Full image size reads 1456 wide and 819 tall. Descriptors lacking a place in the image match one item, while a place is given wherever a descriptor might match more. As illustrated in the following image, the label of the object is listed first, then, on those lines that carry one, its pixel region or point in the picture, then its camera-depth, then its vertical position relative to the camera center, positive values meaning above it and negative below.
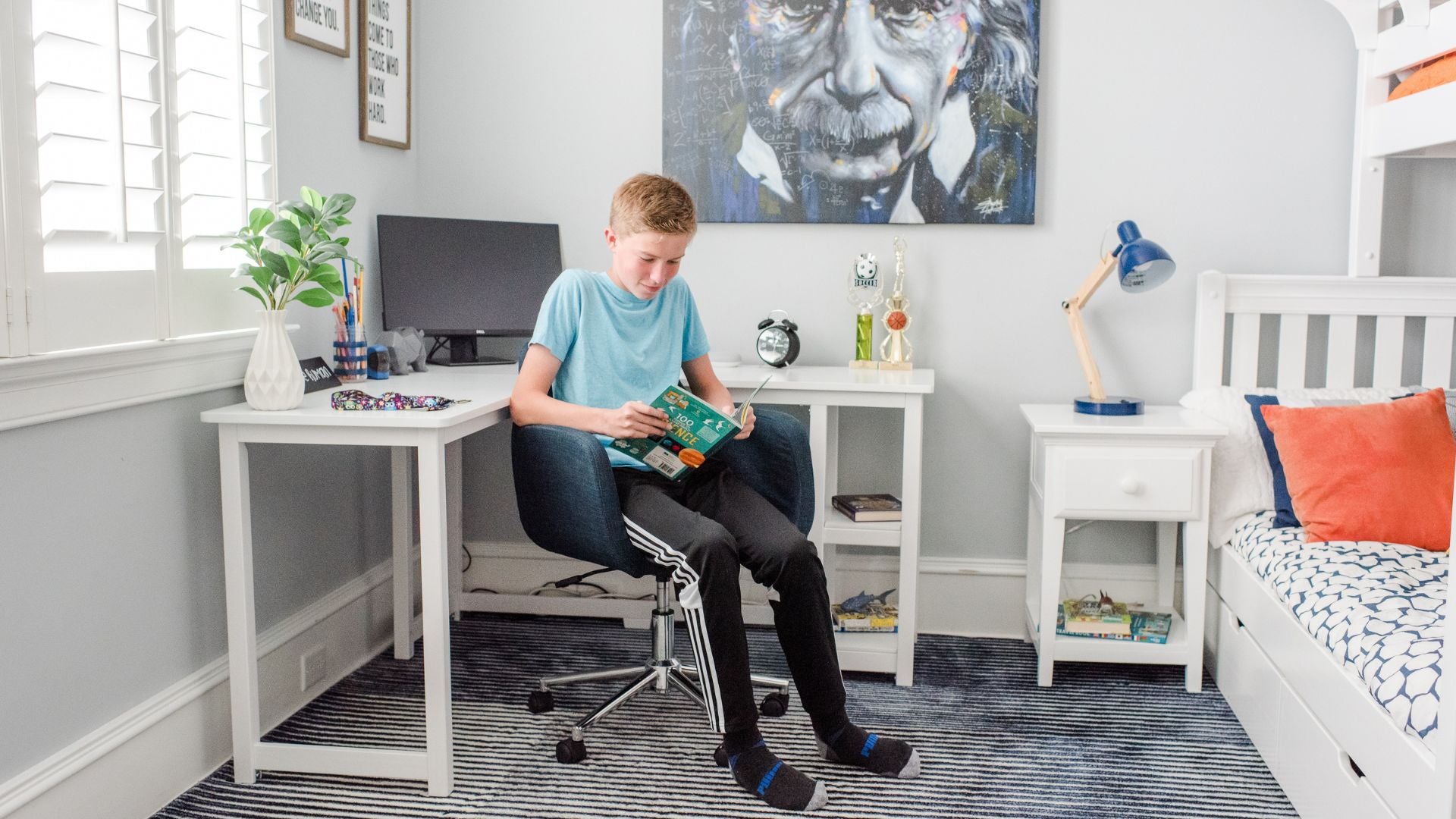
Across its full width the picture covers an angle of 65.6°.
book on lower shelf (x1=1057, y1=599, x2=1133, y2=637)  2.62 -0.74
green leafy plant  2.02 +0.09
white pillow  2.52 -0.36
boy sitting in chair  1.97 -0.38
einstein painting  2.81 +0.49
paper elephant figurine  2.63 -0.12
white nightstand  2.50 -0.41
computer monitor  2.77 +0.06
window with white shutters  1.67 +0.23
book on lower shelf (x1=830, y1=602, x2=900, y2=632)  2.69 -0.76
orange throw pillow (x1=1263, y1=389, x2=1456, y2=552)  2.21 -0.33
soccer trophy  2.84 +0.04
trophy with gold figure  2.79 -0.07
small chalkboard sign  2.25 -0.15
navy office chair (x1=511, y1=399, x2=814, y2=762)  2.06 -0.38
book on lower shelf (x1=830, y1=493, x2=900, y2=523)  2.67 -0.49
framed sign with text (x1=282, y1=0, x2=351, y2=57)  2.37 +0.60
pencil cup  2.45 -0.13
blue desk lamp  2.49 +0.06
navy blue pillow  2.39 -0.39
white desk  1.95 -0.46
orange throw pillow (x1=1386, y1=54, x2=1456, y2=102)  2.30 +0.48
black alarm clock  2.73 -0.10
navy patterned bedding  1.56 -0.49
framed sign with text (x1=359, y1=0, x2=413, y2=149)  2.72 +0.57
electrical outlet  2.41 -0.80
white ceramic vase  2.01 -0.13
